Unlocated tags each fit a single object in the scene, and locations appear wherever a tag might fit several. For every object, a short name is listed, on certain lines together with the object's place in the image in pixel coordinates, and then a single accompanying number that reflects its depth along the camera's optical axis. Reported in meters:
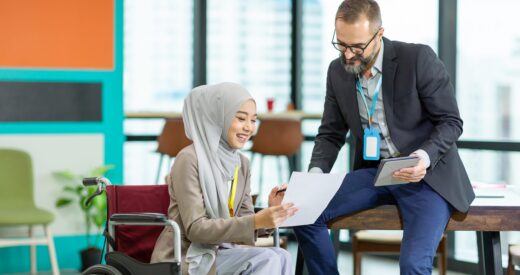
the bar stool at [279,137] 6.48
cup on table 6.88
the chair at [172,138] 6.33
